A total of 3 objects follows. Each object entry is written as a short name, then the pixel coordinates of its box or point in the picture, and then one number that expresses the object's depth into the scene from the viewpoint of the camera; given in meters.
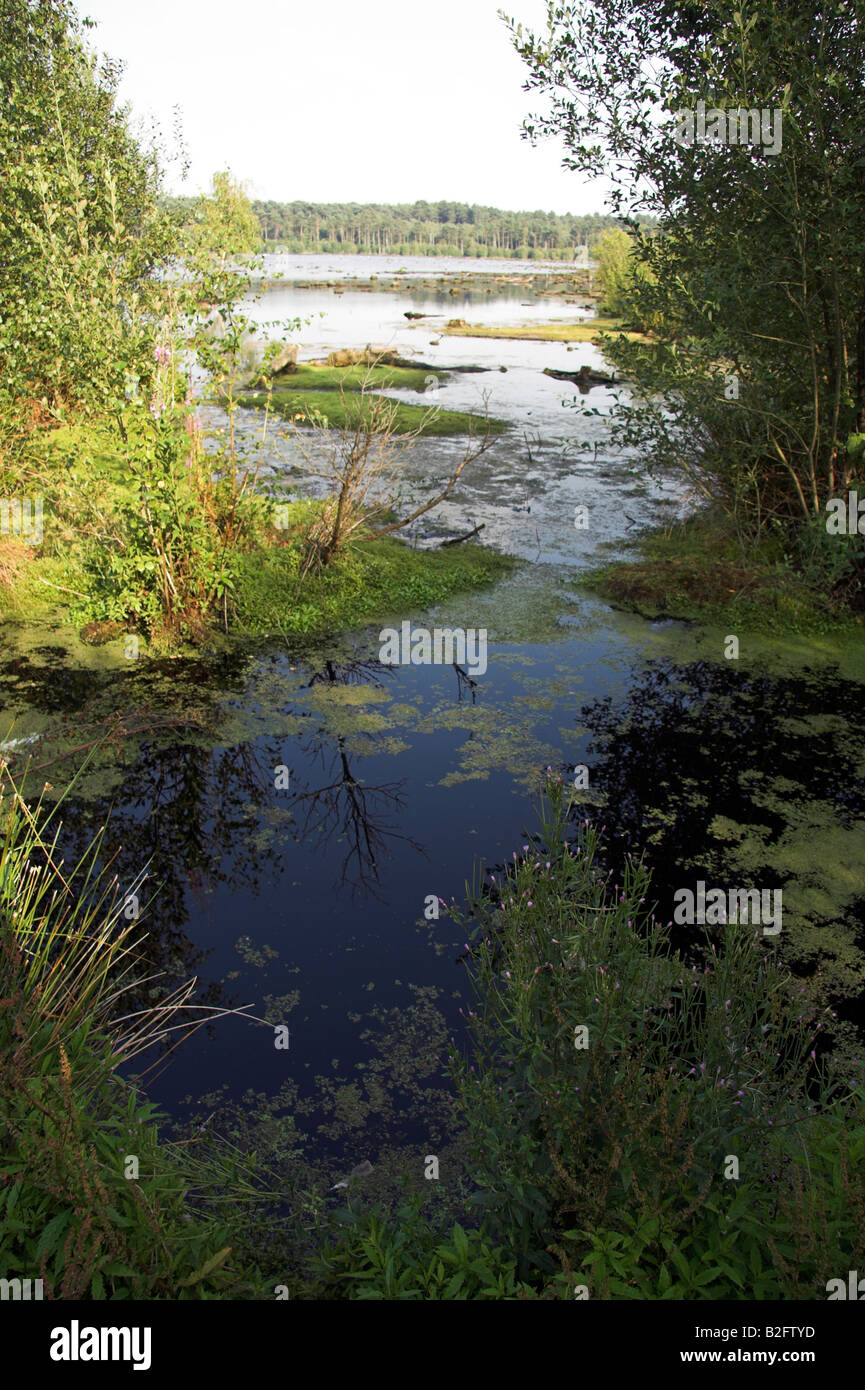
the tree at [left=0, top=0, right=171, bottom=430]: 6.77
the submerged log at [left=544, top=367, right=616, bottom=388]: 21.70
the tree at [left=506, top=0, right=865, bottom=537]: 6.31
